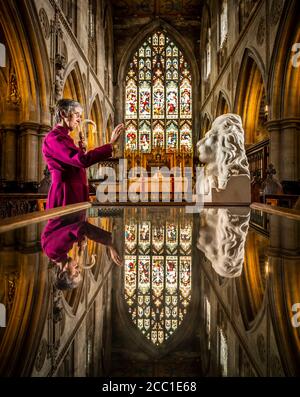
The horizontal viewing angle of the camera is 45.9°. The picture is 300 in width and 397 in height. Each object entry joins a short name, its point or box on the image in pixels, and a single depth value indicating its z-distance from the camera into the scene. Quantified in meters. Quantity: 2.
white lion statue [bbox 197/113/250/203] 3.65
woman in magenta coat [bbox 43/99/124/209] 2.69
